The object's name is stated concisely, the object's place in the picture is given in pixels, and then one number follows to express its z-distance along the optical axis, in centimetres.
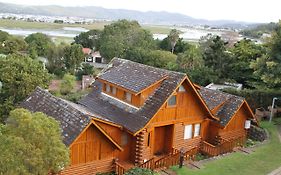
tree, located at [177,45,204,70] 7231
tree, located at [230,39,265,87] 5675
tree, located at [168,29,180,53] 10429
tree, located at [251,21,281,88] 3750
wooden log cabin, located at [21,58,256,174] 2647
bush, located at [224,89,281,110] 4522
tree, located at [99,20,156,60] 9815
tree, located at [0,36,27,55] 9666
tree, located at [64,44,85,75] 8739
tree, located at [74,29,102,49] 12535
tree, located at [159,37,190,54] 10532
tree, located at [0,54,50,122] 3716
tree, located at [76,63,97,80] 8850
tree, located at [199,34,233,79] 5999
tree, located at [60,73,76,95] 6700
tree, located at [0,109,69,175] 1570
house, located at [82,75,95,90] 7531
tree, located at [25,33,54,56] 10700
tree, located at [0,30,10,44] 10642
